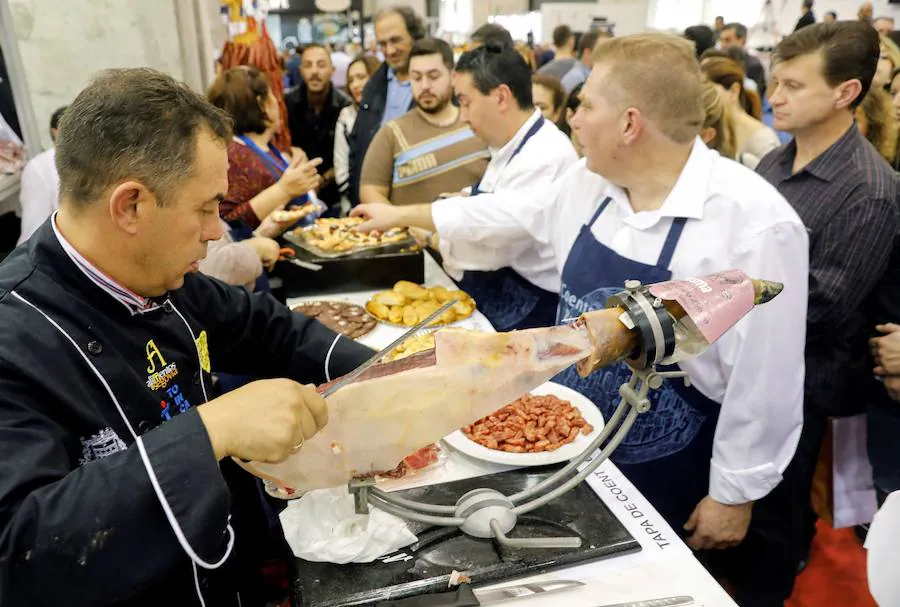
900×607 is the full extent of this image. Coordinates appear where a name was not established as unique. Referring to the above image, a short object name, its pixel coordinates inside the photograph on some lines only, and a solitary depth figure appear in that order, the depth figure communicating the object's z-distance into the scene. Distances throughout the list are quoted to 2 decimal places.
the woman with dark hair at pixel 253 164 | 3.29
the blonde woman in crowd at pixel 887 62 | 3.87
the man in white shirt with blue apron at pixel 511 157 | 2.86
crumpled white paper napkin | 1.30
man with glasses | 4.75
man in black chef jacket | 0.95
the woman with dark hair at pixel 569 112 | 3.87
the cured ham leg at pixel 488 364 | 1.18
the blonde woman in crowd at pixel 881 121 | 3.24
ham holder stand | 1.17
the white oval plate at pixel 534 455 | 1.59
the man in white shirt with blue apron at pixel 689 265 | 1.75
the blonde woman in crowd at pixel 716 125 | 3.03
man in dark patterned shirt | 2.24
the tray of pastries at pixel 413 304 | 2.65
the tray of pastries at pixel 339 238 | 3.09
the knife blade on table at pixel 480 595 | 1.18
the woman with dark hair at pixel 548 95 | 4.59
